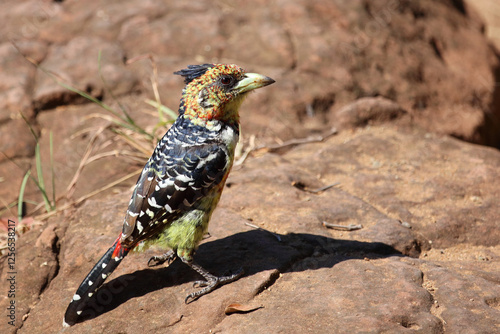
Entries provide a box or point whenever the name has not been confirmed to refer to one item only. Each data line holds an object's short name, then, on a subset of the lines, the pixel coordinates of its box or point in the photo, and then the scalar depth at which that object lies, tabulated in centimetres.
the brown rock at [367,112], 1177
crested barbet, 655
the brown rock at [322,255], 604
